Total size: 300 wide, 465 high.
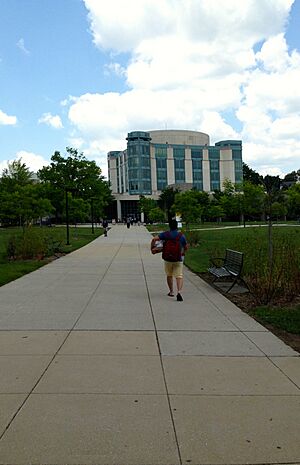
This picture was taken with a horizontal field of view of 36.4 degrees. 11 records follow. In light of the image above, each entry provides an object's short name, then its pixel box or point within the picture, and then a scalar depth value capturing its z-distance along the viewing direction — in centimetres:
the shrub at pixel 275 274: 918
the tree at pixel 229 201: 7234
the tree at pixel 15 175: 6619
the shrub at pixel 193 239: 2684
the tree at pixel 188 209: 3909
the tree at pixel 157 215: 7139
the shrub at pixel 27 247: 1908
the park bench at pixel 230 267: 1073
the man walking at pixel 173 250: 984
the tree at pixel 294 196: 5734
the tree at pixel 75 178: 5631
